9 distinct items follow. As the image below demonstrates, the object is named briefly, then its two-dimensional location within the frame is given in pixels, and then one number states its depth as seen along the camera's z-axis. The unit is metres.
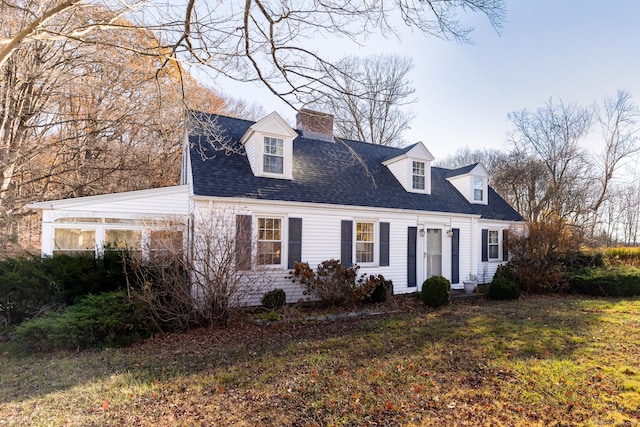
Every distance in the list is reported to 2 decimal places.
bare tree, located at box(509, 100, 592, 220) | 21.12
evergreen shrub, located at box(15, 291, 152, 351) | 5.56
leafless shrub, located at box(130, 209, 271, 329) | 6.51
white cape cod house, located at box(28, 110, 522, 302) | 8.25
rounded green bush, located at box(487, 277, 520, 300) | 10.54
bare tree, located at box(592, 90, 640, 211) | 21.53
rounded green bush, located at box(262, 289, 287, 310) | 8.27
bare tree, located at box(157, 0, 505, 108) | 4.97
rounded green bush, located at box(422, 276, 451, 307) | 9.14
